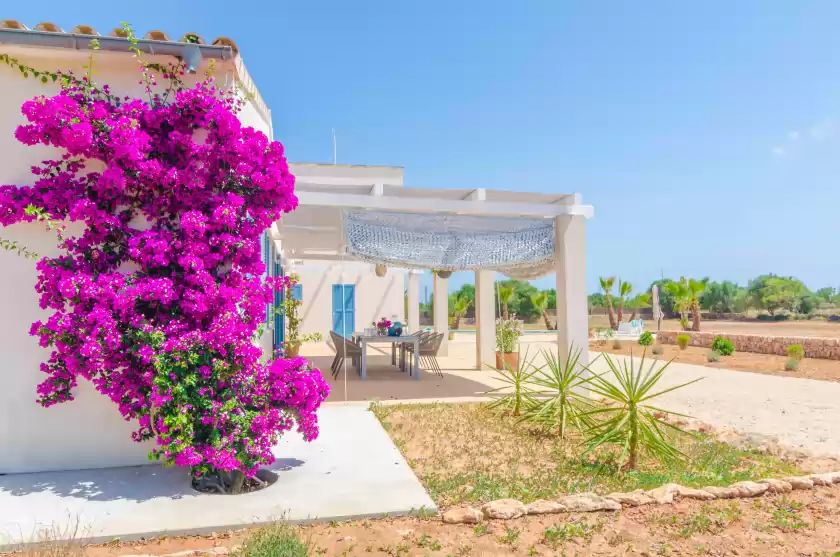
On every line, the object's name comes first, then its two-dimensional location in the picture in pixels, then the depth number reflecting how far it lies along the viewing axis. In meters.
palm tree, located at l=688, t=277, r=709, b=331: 23.88
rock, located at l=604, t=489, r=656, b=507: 3.50
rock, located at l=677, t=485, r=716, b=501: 3.62
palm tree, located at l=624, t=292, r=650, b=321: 33.28
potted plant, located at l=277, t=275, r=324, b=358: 11.82
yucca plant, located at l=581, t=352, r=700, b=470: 4.32
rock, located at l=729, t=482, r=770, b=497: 3.70
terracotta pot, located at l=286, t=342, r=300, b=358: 12.01
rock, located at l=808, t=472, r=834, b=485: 3.97
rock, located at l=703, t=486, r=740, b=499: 3.67
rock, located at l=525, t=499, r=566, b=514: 3.31
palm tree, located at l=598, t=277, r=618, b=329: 29.69
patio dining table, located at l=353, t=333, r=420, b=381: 9.08
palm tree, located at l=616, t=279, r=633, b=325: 29.72
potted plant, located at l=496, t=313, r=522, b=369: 10.75
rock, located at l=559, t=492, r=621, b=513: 3.37
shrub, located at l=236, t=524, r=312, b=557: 2.59
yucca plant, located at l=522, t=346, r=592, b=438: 5.42
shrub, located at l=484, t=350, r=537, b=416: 6.09
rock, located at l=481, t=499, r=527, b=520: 3.24
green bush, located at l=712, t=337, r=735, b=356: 15.45
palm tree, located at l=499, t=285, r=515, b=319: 26.23
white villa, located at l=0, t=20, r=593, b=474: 4.09
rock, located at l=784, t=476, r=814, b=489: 3.88
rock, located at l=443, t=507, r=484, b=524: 3.18
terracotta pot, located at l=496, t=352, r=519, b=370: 10.73
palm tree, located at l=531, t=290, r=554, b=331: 29.42
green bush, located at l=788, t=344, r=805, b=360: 13.74
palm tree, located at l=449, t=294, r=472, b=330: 31.27
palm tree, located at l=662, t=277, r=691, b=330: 24.67
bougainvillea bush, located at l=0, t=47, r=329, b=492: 3.53
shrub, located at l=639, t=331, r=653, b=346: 17.91
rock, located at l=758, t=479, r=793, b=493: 3.80
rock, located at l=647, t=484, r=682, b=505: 3.53
